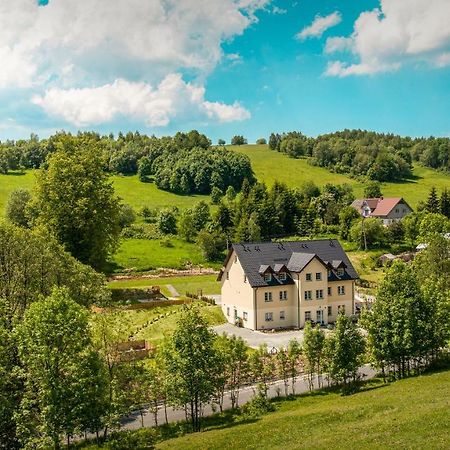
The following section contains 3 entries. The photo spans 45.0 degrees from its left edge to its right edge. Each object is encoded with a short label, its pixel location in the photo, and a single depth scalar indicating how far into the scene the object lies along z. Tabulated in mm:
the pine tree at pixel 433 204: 121412
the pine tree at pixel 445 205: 120750
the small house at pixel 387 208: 125938
